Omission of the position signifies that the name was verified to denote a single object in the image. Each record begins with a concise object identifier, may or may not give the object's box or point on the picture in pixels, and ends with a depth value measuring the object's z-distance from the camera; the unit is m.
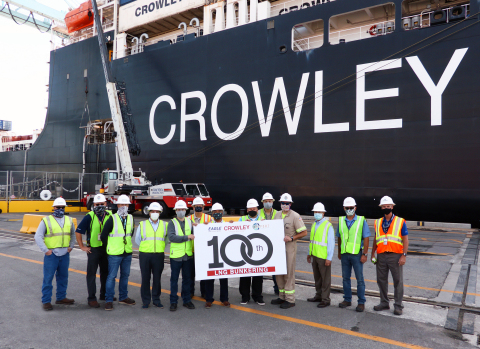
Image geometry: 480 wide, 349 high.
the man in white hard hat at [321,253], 5.54
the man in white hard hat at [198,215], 5.77
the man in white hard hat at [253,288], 5.73
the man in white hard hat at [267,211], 5.93
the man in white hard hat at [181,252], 5.49
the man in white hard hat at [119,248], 5.51
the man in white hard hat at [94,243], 5.62
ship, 13.12
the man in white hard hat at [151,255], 5.53
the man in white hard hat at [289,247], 5.55
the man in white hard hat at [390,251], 5.22
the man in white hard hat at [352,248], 5.33
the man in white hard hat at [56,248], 5.44
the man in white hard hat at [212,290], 5.52
